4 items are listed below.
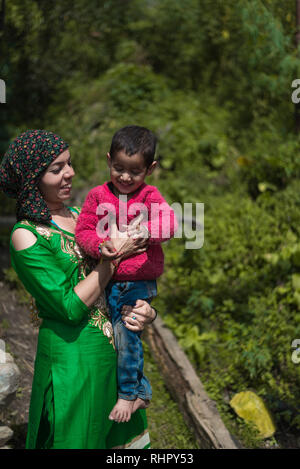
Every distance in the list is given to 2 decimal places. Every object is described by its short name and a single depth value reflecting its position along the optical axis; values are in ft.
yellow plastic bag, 13.93
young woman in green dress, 7.45
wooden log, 12.69
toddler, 7.74
